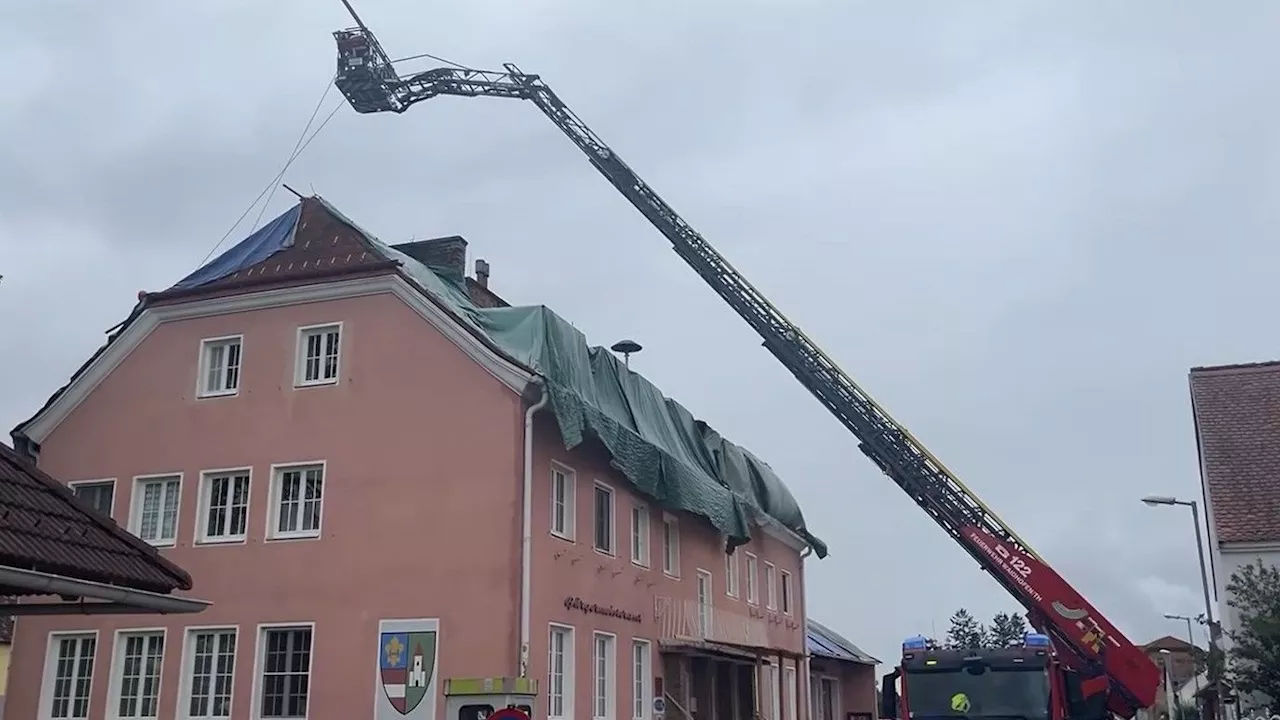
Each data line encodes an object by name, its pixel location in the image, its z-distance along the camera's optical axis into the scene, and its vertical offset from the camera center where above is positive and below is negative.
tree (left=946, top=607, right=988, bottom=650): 53.44 +4.11
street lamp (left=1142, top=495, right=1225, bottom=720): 23.73 +2.06
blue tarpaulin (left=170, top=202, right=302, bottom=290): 22.41 +8.44
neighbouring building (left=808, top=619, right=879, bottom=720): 36.59 +0.83
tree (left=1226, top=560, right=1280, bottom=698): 21.55 +1.28
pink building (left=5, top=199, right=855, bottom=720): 18.98 +3.62
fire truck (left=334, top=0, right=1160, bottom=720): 15.44 +3.92
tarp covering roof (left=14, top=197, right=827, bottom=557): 20.88 +6.13
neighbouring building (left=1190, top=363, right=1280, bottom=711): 25.97 +5.49
